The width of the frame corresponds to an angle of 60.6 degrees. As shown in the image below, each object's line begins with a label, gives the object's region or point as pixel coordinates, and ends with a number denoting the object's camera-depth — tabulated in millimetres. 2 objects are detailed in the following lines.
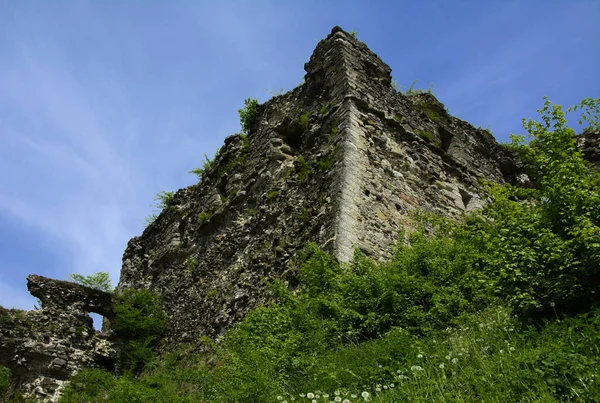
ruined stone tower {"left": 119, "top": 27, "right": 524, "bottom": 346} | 7680
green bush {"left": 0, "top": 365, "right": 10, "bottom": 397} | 8898
